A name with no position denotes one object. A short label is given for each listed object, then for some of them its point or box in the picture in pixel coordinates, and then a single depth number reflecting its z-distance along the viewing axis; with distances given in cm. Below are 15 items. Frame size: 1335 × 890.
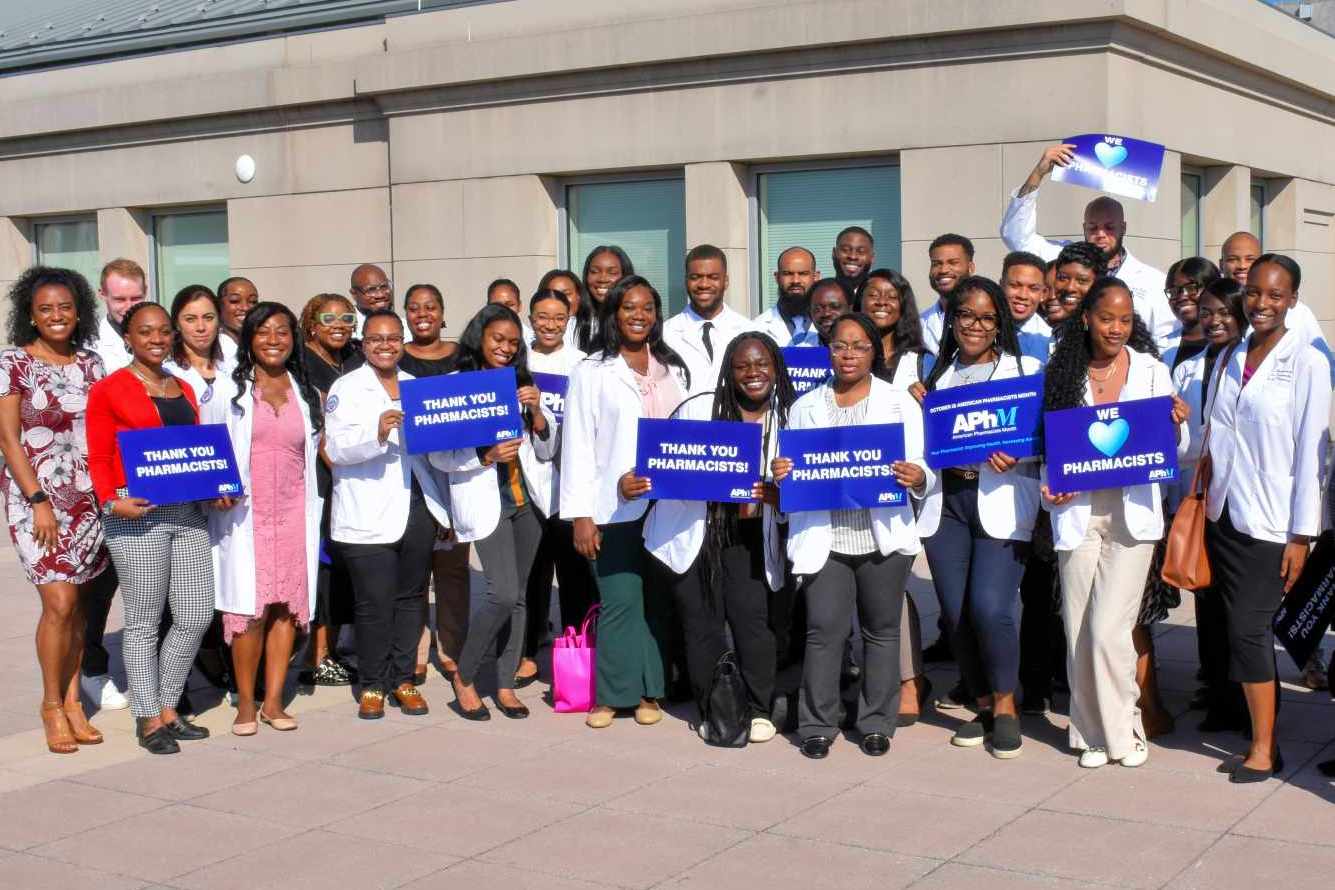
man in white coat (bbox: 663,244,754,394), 798
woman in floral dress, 655
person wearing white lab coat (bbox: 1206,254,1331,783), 586
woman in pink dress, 690
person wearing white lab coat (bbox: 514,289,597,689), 746
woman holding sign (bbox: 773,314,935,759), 643
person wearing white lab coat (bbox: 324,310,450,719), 700
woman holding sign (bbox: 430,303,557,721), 716
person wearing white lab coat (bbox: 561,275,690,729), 698
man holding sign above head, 770
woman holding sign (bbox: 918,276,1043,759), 636
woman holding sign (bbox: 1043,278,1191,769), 614
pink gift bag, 734
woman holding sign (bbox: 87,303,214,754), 650
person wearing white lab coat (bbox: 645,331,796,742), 664
